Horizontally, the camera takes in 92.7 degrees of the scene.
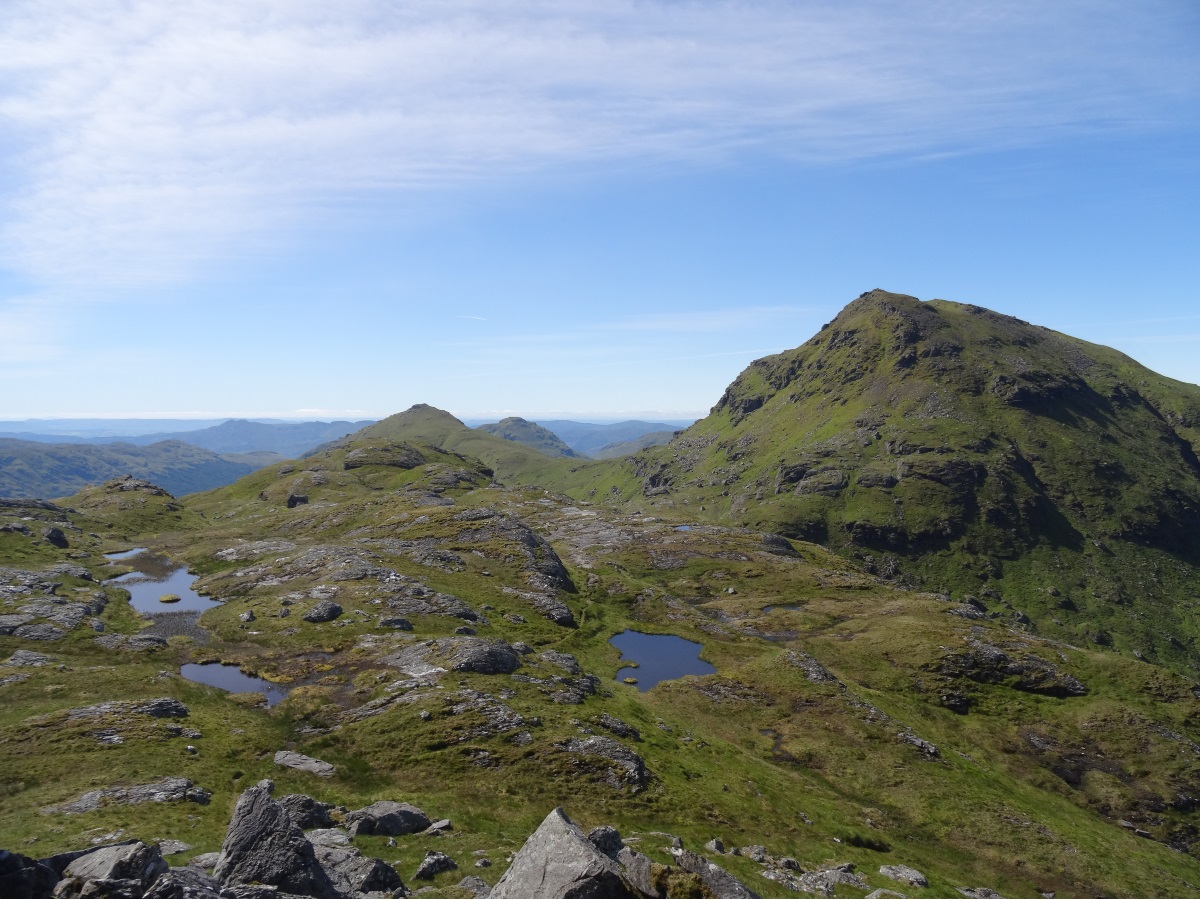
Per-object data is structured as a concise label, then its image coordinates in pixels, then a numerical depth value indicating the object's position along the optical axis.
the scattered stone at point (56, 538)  118.25
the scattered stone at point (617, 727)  58.11
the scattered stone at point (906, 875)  44.59
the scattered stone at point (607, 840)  33.38
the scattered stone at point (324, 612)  79.56
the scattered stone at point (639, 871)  27.17
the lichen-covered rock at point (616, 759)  49.66
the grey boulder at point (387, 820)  37.41
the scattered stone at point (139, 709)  48.97
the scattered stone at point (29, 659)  58.34
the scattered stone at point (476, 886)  30.83
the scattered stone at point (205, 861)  29.23
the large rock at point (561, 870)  24.17
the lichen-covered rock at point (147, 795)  36.34
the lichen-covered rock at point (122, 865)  21.50
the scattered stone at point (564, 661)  72.31
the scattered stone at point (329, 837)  34.41
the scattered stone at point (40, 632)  65.88
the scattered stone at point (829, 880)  39.97
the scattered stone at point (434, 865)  32.47
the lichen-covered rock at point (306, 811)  36.91
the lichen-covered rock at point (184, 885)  21.34
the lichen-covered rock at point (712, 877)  28.89
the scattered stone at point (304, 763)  46.66
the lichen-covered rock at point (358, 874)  29.44
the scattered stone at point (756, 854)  42.97
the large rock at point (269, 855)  25.02
